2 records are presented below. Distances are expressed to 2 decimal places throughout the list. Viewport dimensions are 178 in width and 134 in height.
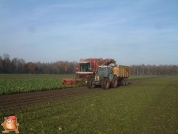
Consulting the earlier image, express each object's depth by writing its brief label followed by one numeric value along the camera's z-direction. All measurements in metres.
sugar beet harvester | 26.94
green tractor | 24.74
